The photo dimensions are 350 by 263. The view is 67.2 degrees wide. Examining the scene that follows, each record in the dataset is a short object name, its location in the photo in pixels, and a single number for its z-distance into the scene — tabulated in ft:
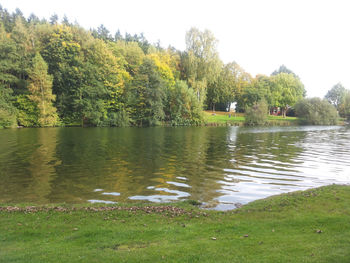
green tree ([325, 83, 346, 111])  364.17
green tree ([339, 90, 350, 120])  329.93
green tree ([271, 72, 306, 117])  315.17
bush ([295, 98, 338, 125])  263.90
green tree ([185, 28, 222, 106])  233.35
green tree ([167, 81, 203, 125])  224.33
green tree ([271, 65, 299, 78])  444.47
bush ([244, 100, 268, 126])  243.81
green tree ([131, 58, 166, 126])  214.90
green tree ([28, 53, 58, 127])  195.42
